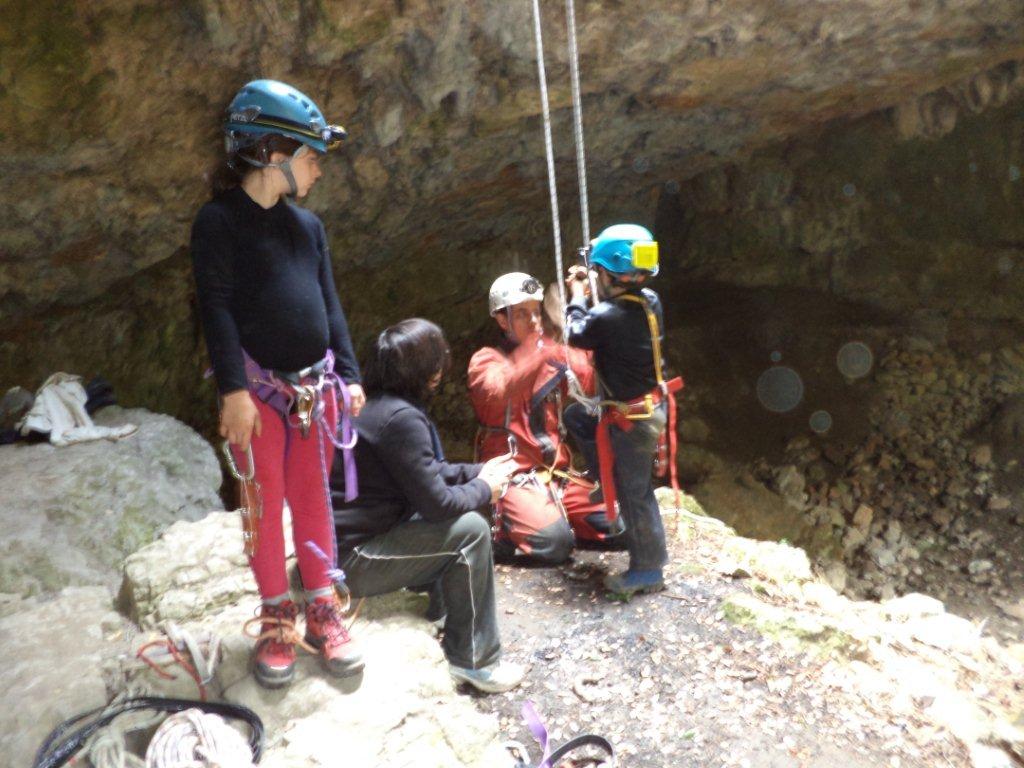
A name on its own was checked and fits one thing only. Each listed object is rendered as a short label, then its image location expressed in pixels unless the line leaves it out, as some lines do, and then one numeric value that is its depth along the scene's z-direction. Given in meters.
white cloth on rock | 4.00
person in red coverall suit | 3.95
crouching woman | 2.57
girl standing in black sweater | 2.11
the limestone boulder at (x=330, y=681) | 2.27
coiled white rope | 2.00
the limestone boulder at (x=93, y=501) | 3.21
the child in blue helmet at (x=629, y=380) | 3.39
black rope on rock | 2.01
